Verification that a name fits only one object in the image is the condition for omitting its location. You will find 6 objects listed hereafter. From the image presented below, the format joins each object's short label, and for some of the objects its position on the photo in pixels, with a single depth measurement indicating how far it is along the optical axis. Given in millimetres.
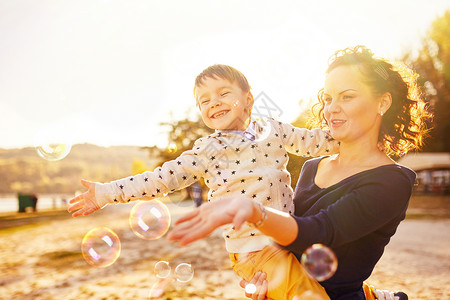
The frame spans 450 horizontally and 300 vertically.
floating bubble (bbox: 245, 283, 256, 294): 2176
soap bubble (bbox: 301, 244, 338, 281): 1862
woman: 1743
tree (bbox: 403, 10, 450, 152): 29219
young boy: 2148
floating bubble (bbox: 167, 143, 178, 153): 4508
